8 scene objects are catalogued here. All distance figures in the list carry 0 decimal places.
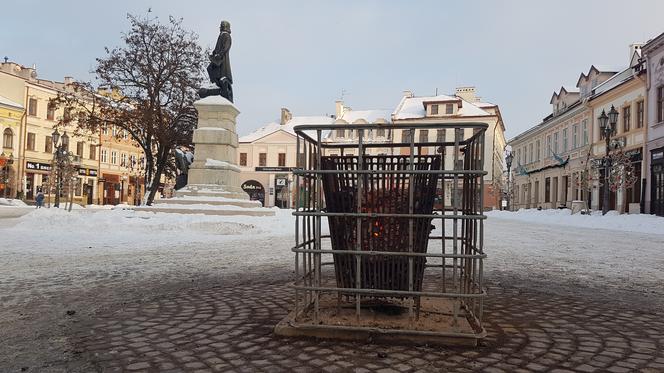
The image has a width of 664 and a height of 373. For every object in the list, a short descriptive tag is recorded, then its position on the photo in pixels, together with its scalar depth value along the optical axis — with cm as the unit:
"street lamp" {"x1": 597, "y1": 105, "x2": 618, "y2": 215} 2161
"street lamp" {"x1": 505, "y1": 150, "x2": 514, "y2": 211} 3553
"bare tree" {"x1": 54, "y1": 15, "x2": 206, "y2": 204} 2502
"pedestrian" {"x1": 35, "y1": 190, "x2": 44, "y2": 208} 3369
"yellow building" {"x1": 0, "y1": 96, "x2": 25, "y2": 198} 4153
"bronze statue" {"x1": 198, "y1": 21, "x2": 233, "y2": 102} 1758
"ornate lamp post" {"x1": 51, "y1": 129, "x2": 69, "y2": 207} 2988
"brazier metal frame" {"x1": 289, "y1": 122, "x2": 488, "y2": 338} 292
